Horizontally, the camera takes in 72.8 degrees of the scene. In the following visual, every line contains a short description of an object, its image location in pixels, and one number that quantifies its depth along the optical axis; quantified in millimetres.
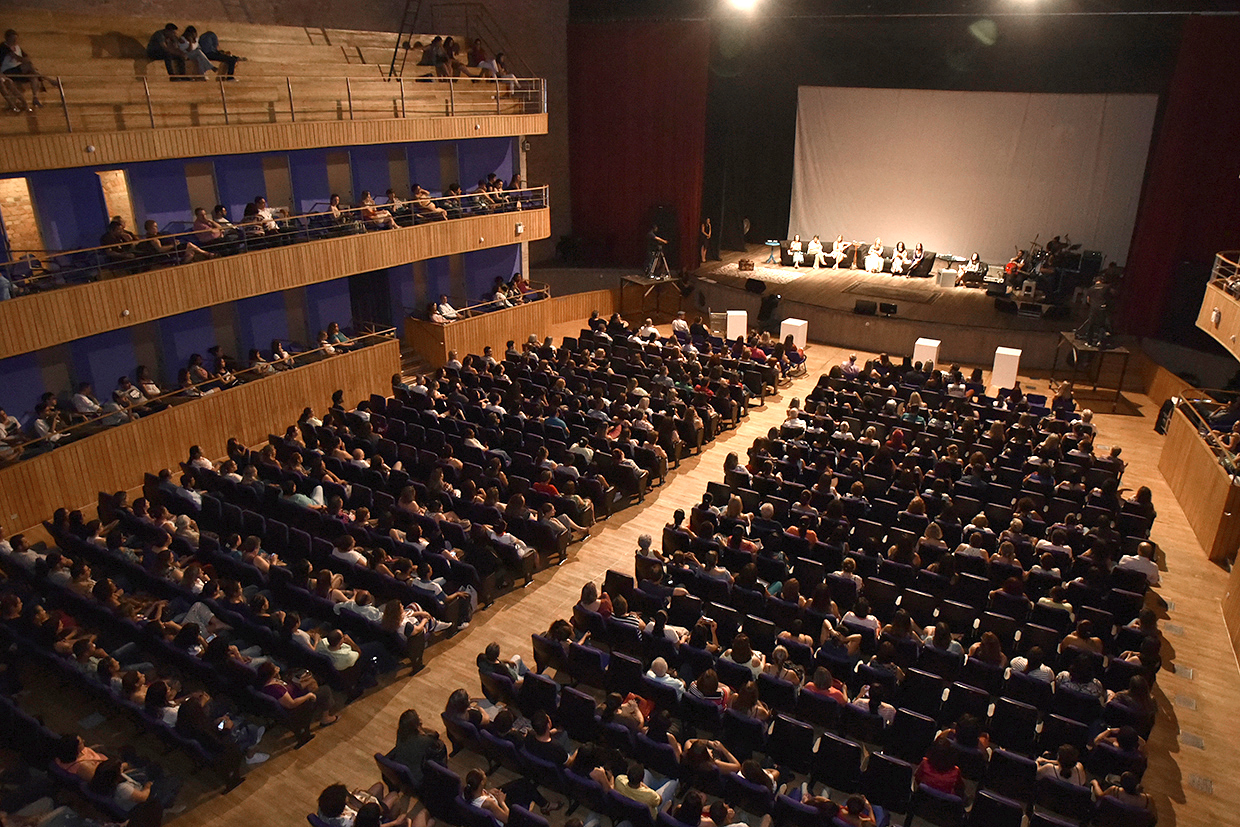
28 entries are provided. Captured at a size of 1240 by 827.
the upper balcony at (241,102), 11680
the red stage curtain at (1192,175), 16234
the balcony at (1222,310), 12297
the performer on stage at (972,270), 21344
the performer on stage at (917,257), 22531
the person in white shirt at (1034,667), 7118
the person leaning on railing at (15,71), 11000
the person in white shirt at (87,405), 11805
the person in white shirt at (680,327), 17312
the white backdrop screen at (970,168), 19922
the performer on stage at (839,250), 23562
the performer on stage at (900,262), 22812
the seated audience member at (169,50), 13602
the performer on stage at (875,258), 23172
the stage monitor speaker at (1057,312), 18625
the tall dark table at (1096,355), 15797
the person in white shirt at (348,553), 8805
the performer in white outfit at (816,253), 23719
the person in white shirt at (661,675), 7129
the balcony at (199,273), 11156
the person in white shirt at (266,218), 14273
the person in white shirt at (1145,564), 8513
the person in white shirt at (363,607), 8078
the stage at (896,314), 17922
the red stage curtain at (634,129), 21844
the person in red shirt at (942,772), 6147
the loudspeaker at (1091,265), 20078
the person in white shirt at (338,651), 7504
